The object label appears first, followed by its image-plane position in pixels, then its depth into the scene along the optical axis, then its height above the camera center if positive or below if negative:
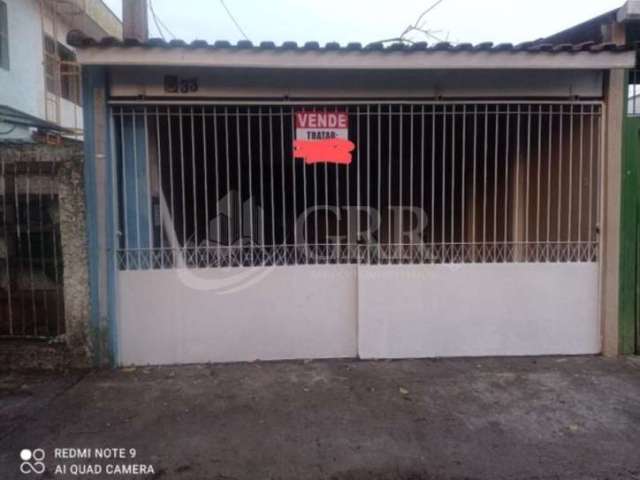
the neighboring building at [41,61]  7.40 +2.79
